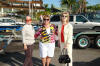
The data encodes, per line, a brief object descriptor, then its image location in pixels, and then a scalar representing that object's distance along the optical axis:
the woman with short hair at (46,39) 4.03
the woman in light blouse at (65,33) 3.82
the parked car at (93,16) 11.88
